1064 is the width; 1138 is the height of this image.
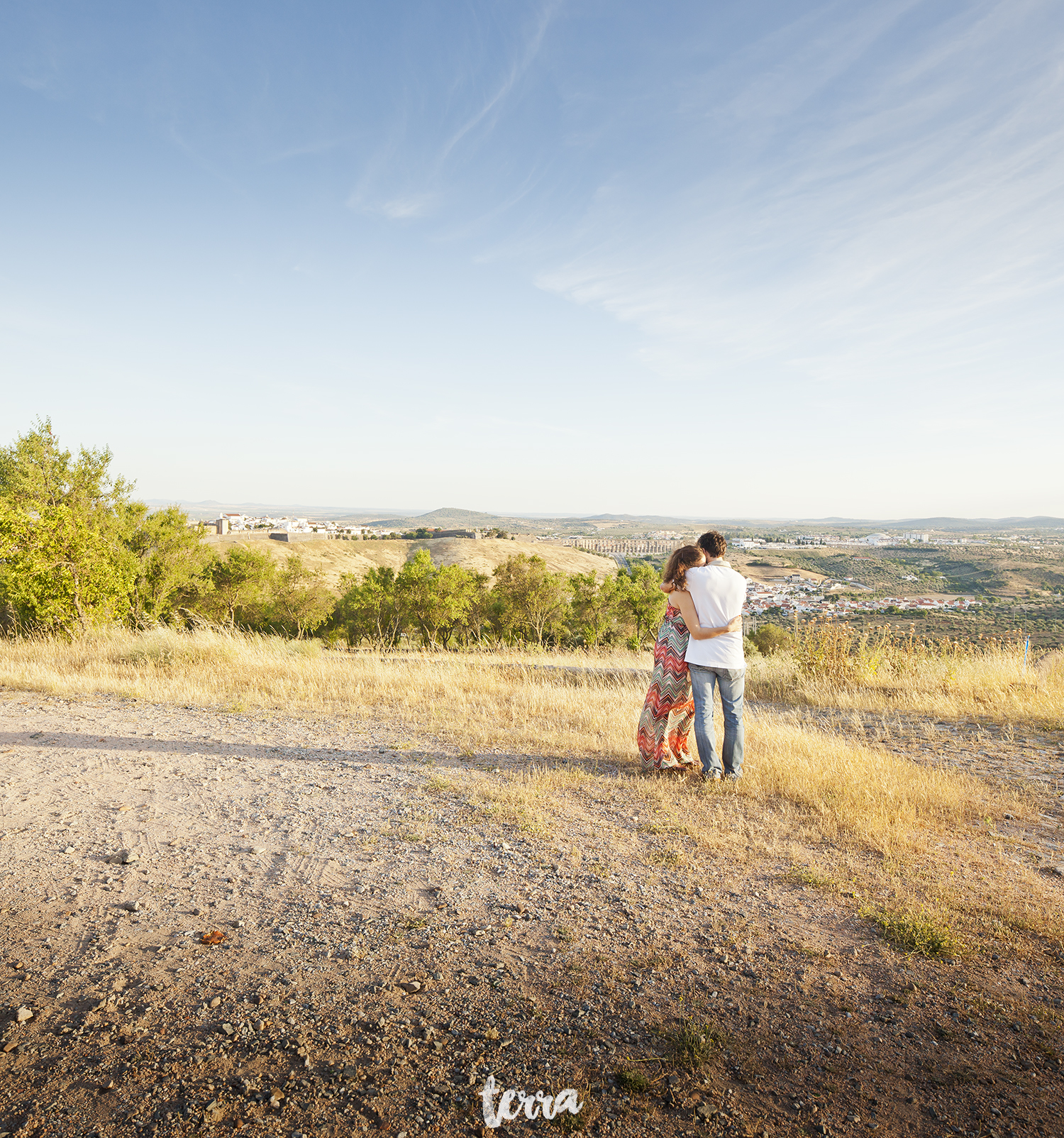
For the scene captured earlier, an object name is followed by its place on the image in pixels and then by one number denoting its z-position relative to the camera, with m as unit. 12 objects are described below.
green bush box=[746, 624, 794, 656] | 20.58
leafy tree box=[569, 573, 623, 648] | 40.72
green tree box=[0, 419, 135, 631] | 11.88
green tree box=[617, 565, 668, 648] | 40.38
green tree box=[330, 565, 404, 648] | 40.84
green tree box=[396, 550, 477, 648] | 39.19
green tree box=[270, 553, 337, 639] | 40.03
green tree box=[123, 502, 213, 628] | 21.48
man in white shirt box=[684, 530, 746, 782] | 5.43
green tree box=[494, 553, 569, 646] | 39.59
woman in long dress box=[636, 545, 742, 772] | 5.58
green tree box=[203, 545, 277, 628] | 34.81
